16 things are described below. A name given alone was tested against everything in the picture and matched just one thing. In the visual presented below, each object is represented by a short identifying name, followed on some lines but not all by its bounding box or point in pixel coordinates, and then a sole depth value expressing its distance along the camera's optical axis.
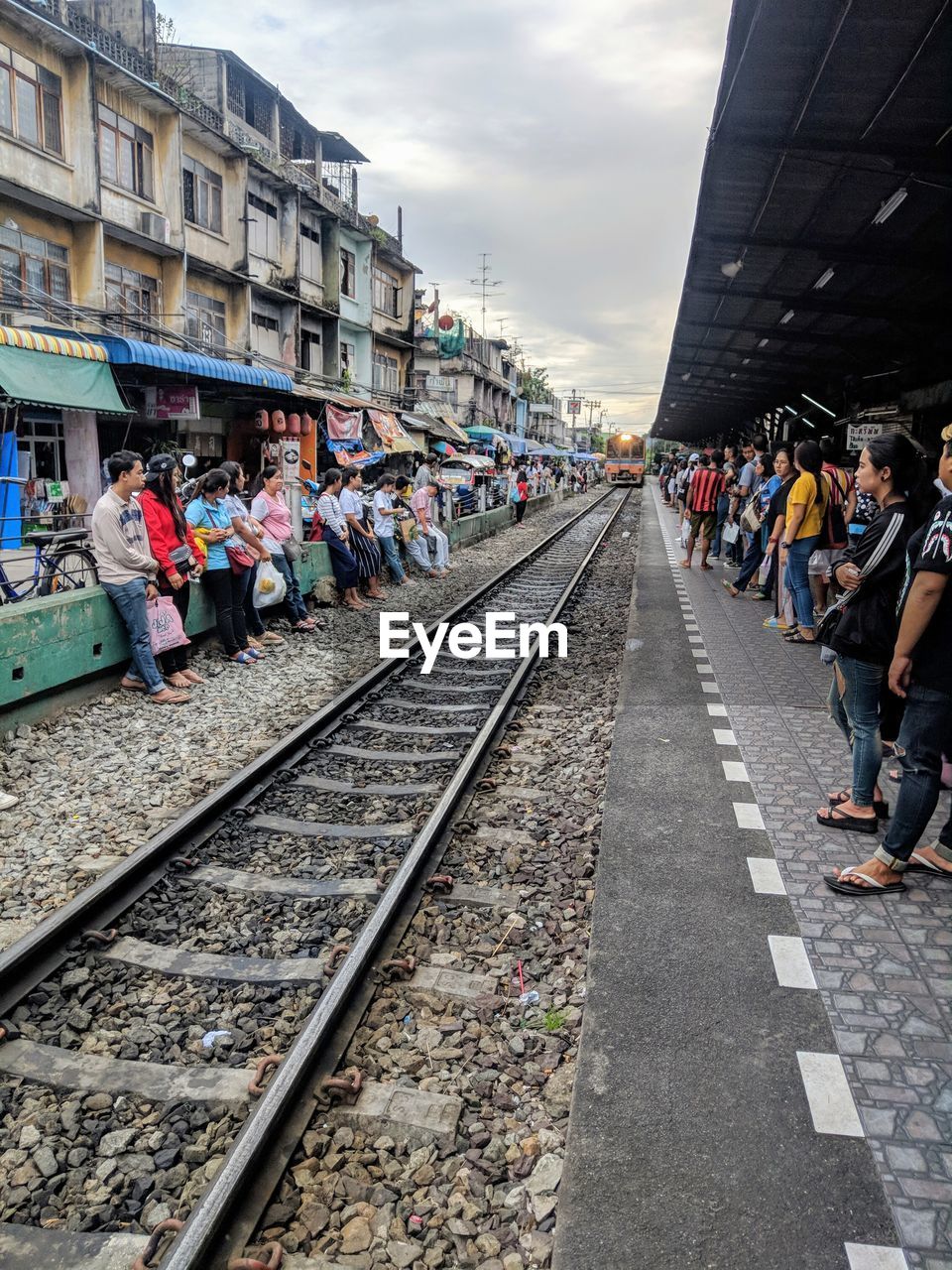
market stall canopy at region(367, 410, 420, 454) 25.69
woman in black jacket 4.17
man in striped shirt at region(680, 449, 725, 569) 14.27
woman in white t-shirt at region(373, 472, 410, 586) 13.18
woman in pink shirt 9.54
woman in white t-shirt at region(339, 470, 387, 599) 12.02
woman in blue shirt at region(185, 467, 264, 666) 8.12
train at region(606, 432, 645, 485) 52.88
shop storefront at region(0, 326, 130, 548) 12.66
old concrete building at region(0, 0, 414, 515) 16.11
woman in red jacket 7.45
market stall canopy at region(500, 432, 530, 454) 47.69
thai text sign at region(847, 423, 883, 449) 15.44
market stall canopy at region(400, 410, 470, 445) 30.98
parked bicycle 8.25
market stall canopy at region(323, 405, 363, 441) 23.02
